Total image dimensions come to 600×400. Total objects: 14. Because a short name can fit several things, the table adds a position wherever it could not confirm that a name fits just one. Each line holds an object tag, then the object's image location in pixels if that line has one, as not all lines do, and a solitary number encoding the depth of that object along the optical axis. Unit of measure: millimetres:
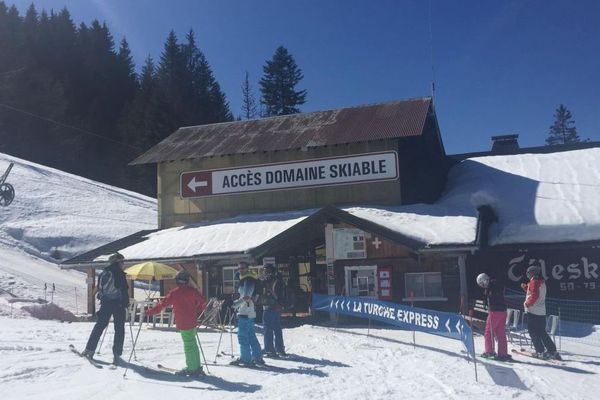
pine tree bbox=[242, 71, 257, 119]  69062
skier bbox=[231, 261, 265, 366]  8781
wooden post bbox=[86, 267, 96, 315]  19906
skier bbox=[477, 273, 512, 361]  9666
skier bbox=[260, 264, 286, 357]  9625
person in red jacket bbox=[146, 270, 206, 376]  7926
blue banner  9898
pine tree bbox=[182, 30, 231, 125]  62250
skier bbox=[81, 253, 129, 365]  8914
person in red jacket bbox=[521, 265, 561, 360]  9703
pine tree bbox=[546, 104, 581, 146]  75438
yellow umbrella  16938
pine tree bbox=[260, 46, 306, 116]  62375
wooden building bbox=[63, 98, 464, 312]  18000
